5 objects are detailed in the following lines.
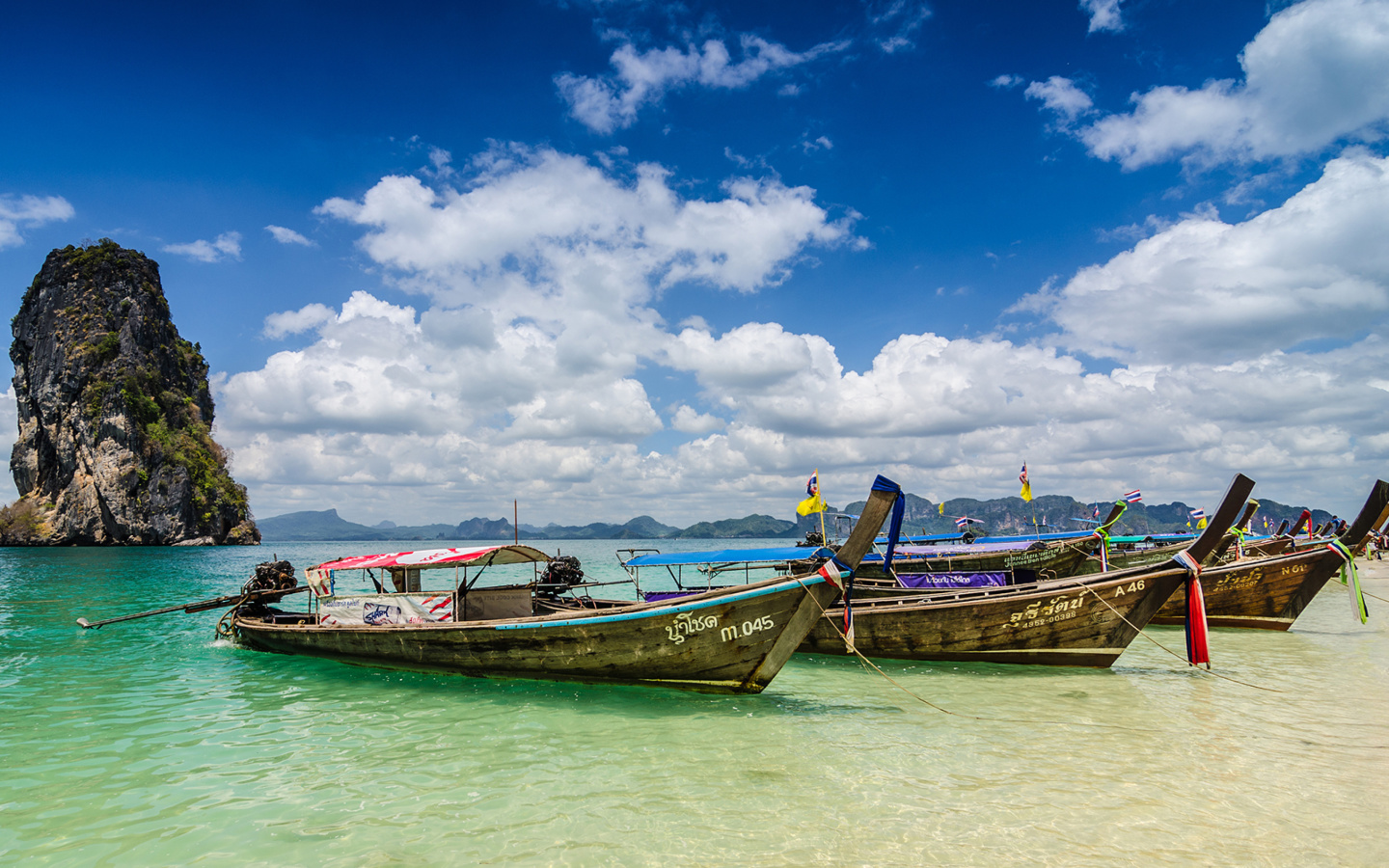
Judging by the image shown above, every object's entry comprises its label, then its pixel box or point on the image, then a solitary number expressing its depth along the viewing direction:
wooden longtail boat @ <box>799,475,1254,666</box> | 11.50
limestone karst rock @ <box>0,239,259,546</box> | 79.62
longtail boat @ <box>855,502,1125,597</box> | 16.19
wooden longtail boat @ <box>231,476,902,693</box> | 9.39
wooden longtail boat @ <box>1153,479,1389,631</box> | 16.38
